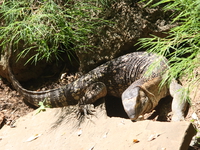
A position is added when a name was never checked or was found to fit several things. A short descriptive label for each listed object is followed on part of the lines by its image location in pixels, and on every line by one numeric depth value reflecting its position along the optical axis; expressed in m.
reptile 8.95
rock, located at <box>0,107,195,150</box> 6.13
